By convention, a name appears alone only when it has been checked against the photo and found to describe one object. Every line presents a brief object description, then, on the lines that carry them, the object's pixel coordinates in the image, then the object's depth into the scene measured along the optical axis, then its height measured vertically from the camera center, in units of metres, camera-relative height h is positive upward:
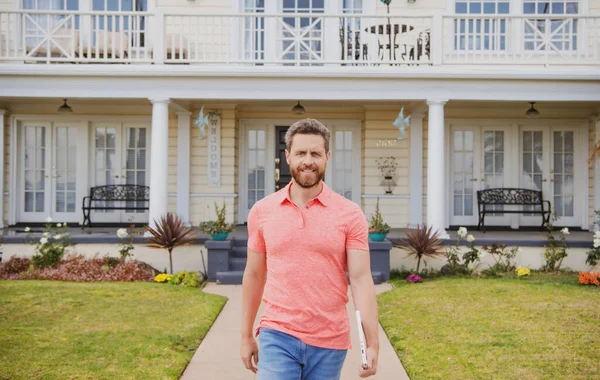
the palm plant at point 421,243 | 9.68 -0.79
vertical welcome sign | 12.62 +0.89
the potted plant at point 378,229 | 9.60 -0.55
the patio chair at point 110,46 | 11.32 +2.84
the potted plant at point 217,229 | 9.51 -0.55
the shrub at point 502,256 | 10.01 -1.03
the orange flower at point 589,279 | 8.55 -1.19
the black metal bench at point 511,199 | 12.34 -0.07
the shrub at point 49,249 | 9.51 -0.89
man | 2.52 -0.33
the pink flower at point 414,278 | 9.30 -1.30
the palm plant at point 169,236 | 9.59 -0.67
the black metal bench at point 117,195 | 12.59 -0.02
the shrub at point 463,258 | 9.68 -1.02
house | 12.44 +1.24
